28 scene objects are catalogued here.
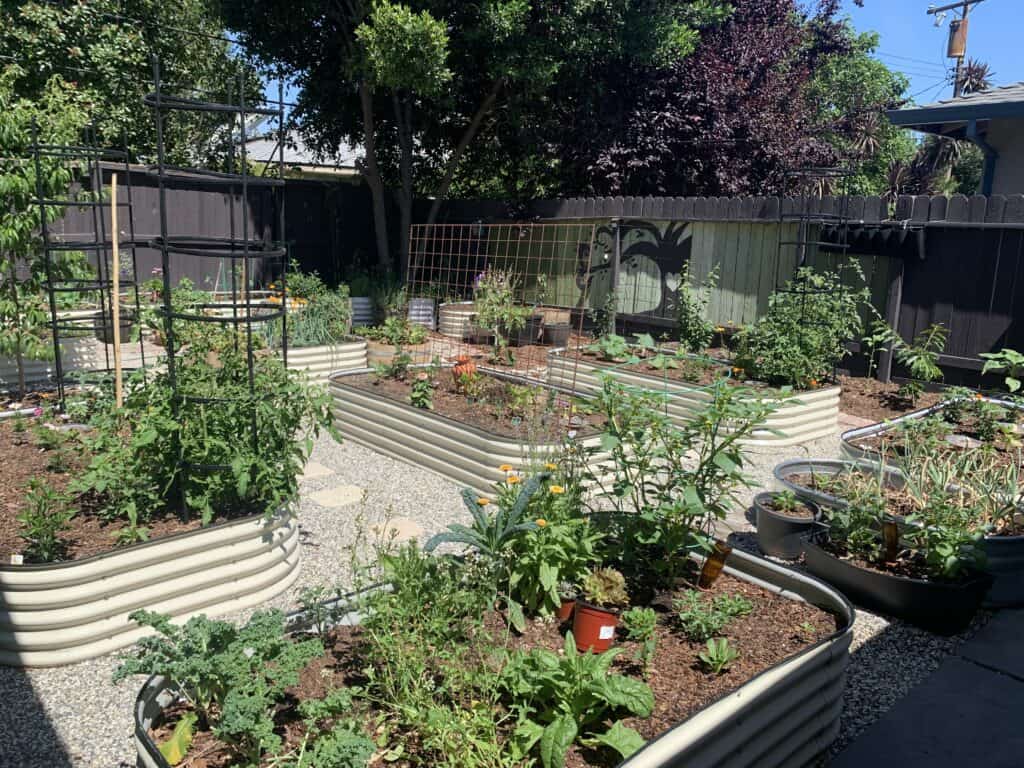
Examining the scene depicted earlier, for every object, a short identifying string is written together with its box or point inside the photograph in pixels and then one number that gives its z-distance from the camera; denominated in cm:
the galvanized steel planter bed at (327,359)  794
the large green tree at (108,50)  1362
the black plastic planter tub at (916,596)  376
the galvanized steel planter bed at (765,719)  219
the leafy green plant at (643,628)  283
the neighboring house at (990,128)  1005
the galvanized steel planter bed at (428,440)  543
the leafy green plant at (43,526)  336
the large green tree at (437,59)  1092
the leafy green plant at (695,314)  934
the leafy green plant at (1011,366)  554
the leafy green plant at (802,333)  738
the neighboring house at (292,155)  1565
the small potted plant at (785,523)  455
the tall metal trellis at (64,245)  547
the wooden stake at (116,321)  467
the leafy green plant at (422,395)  621
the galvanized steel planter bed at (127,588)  320
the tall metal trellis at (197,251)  363
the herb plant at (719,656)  278
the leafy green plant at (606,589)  310
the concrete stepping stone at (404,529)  474
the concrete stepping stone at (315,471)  580
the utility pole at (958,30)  2320
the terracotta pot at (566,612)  315
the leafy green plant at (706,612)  299
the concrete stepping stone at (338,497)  531
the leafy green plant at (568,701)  227
